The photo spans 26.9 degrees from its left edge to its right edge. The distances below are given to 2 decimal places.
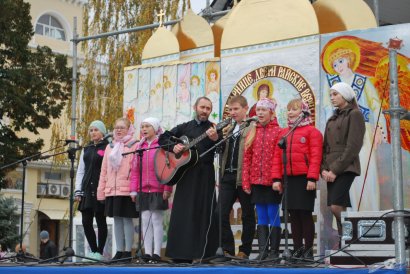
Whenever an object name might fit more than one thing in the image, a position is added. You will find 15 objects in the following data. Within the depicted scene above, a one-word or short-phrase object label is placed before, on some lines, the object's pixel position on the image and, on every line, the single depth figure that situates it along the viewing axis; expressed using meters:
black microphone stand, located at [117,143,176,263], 8.22
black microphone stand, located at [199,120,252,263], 7.81
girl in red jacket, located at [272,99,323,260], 8.19
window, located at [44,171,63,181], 36.34
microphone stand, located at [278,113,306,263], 7.38
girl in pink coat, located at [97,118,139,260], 9.51
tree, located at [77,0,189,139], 24.28
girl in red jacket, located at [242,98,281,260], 8.38
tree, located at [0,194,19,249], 23.28
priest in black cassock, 8.62
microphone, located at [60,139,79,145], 9.18
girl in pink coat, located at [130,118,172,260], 9.18
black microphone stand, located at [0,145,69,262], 8.88
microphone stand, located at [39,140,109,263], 8.45
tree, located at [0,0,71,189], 19.83
